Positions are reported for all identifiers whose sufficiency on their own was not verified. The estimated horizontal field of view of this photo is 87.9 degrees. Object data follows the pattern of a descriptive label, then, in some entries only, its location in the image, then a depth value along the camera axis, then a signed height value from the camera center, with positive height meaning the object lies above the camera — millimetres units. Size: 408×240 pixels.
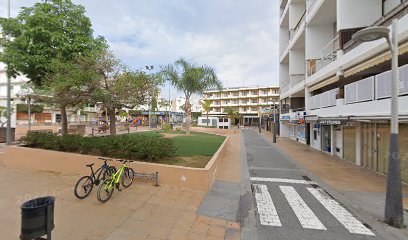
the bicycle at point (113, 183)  5797 -1845
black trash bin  2883 -1388
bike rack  7035 -1866
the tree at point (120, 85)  8898 +1515
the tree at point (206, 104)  55234 +4212
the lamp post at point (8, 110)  11852 +582
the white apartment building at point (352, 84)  8242 +1782
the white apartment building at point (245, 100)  66944 +6873
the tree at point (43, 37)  9406 +3800
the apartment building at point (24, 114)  41219 +1353
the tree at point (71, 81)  8438 +1587
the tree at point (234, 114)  62531 +1914
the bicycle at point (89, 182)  5941 -1782
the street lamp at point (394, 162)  4805 -936
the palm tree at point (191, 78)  21344 +4302
